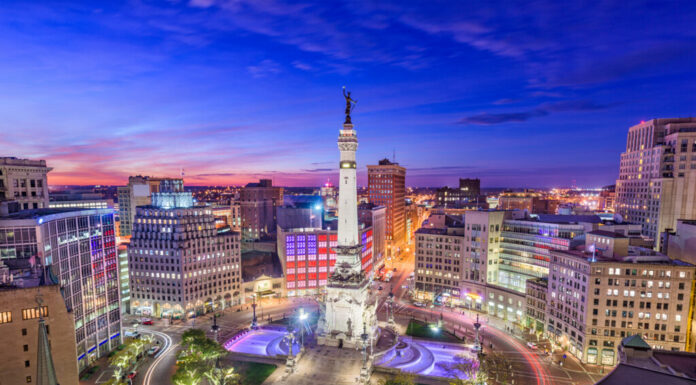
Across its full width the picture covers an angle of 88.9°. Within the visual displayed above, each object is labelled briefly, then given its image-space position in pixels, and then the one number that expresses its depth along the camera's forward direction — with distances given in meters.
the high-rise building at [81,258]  54.97
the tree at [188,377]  55.53
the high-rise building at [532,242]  91.75
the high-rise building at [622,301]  67.19
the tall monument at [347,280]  76.00
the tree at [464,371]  56.44
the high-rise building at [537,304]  84.44
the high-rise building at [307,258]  113.94
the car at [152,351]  73.31
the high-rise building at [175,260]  95.75
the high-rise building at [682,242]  80.94
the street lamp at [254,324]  84.44
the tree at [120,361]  59.96
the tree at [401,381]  50.00
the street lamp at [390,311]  87.54
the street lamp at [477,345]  72.07
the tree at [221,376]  56.24
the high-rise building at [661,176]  104.88
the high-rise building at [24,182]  80.81
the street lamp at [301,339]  72.00
